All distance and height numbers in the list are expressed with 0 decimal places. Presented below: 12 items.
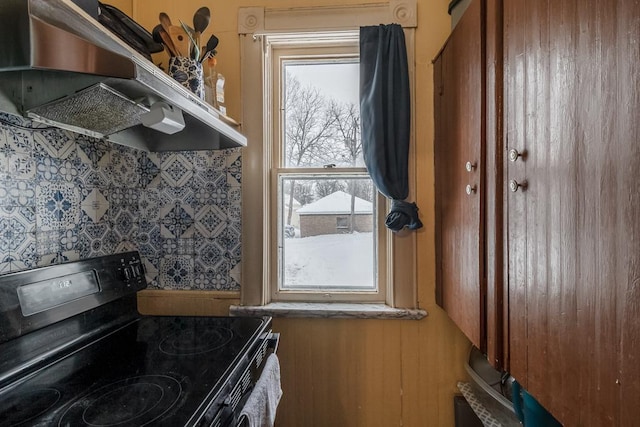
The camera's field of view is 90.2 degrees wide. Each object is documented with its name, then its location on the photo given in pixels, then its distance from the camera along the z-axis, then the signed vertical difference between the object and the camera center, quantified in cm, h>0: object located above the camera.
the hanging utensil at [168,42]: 120 +66
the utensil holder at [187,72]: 118 +53
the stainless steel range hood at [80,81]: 56 +31
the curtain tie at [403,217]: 140 -2
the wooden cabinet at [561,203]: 49 +2
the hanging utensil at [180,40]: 125 +69
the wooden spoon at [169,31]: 123 +71
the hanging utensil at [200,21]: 125 +76
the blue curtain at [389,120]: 140 +41
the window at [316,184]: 154 +15
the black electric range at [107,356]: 71 -42
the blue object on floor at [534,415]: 85 -55
